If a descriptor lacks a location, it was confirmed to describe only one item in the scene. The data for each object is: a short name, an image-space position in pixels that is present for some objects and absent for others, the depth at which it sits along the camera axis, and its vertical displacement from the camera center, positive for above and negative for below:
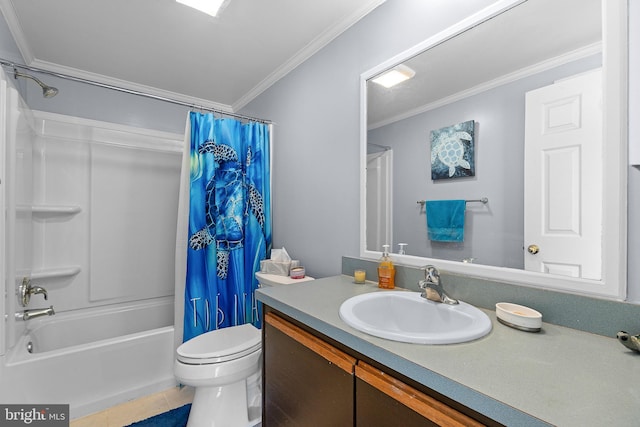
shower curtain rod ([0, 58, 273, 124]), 1.53 +0.74
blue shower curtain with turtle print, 1.94 -0.06
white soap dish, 0.83 -0.30
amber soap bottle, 1.33 -0.28
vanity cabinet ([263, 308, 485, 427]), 0.66 -0.50
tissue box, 1.95 -0.36
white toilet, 1.43 -0.82
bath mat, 1.63 -1.20
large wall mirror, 0.83 +0.26
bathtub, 1.52 -0.92
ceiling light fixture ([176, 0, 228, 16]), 1.54 +1.13
